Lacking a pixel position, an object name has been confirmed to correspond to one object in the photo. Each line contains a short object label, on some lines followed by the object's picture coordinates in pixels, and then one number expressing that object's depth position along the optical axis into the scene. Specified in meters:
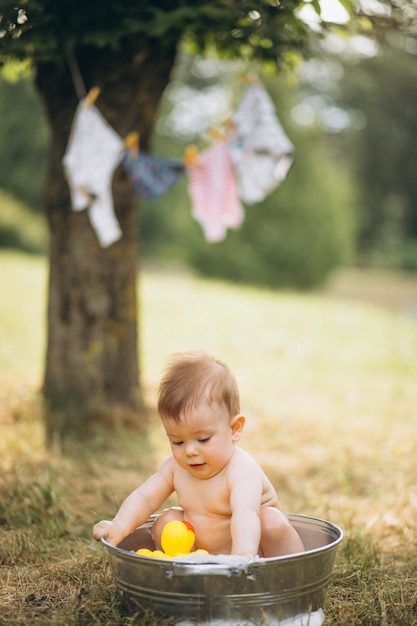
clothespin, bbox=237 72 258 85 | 5.05
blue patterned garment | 4.58
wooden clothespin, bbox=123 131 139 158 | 4.50
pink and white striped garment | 5.14
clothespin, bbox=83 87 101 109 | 4.28
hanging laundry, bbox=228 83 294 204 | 5.02
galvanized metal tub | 1.90
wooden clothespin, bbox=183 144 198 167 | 5.04
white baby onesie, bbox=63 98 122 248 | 4.36
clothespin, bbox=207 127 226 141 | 5.05
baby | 2.16
